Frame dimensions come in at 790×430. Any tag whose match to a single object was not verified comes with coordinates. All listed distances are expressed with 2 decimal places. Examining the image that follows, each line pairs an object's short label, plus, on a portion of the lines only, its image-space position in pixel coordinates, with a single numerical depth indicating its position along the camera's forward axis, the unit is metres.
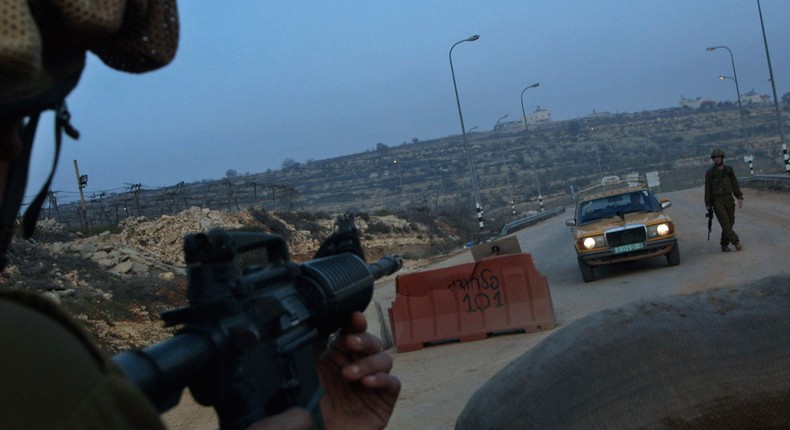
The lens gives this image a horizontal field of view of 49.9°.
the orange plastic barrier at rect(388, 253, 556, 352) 11.62
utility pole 17.86
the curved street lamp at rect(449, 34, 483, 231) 40.88
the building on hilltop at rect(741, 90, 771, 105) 189.98
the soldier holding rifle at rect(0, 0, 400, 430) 0.86
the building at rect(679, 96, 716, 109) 190.00
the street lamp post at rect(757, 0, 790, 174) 39.31
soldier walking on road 16.42
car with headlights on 15.48
